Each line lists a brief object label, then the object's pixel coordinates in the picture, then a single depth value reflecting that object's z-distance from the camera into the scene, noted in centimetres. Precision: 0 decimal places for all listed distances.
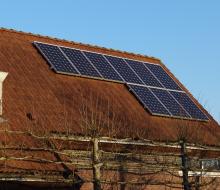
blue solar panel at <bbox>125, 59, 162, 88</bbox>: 2212
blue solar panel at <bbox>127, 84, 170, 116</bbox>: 2023
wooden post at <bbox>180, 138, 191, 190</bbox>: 1561
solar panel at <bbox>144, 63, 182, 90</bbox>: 2294
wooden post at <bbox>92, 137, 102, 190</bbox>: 1334
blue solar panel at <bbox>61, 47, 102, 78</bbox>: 2077
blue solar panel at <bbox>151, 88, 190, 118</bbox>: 2078
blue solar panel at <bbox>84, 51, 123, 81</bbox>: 2134
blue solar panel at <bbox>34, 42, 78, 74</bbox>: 2016
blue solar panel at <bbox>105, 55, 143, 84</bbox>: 2175
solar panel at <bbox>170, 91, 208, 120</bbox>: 2165
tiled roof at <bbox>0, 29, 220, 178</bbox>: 1640
